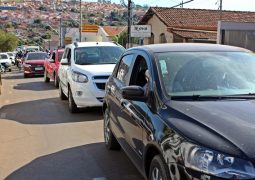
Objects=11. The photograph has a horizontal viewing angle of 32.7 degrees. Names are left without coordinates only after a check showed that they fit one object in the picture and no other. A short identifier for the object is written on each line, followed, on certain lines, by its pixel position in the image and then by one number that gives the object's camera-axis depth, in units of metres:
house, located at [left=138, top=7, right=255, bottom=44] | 36.34
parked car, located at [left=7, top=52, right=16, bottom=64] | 49.42
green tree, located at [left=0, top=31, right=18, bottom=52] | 89.49
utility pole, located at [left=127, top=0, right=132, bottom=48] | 31.33
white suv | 10.47
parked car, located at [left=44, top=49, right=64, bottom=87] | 18.88
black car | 3.33
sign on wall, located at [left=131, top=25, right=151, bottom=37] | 29.41
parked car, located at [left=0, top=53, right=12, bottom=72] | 36.71
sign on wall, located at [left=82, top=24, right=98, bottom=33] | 57.16
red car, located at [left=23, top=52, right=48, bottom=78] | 25.77
